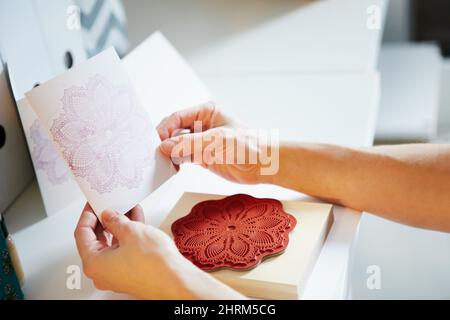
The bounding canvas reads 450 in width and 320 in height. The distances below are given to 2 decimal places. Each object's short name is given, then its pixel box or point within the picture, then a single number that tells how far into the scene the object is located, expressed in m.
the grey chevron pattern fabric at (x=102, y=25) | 1.20
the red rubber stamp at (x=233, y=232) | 0.73
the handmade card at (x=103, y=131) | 0.78
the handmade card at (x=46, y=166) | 0.90
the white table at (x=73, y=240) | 0.74
